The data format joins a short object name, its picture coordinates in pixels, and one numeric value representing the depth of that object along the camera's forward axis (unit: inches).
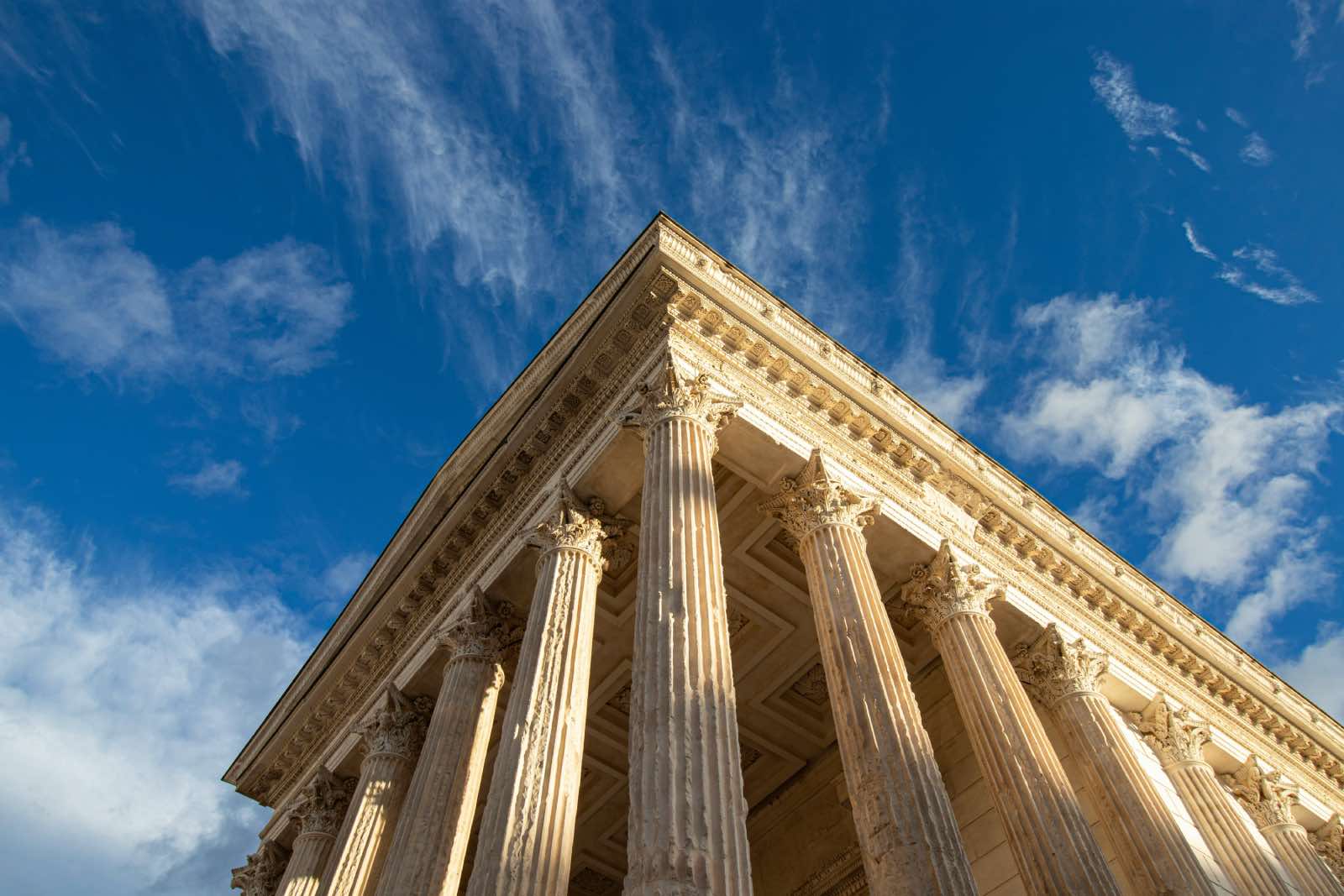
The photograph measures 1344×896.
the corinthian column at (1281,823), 679.1
